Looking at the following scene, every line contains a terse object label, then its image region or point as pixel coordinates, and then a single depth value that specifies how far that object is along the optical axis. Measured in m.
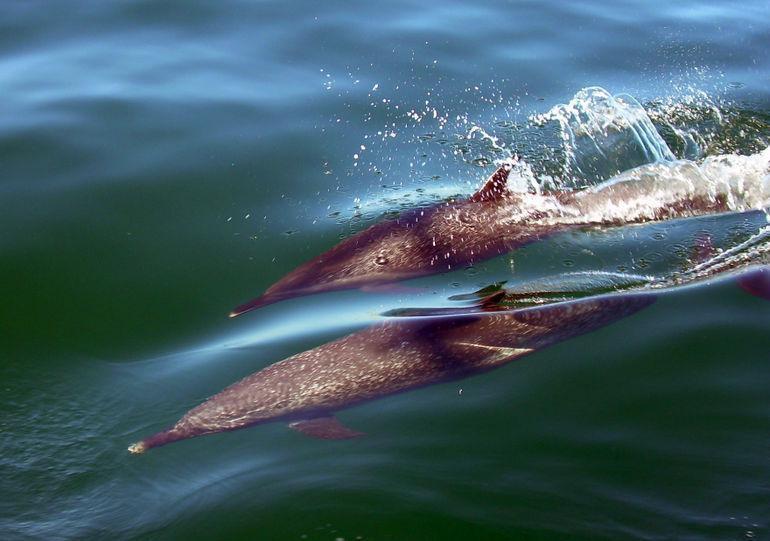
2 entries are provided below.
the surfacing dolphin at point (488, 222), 7.85
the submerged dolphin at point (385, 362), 5.88
